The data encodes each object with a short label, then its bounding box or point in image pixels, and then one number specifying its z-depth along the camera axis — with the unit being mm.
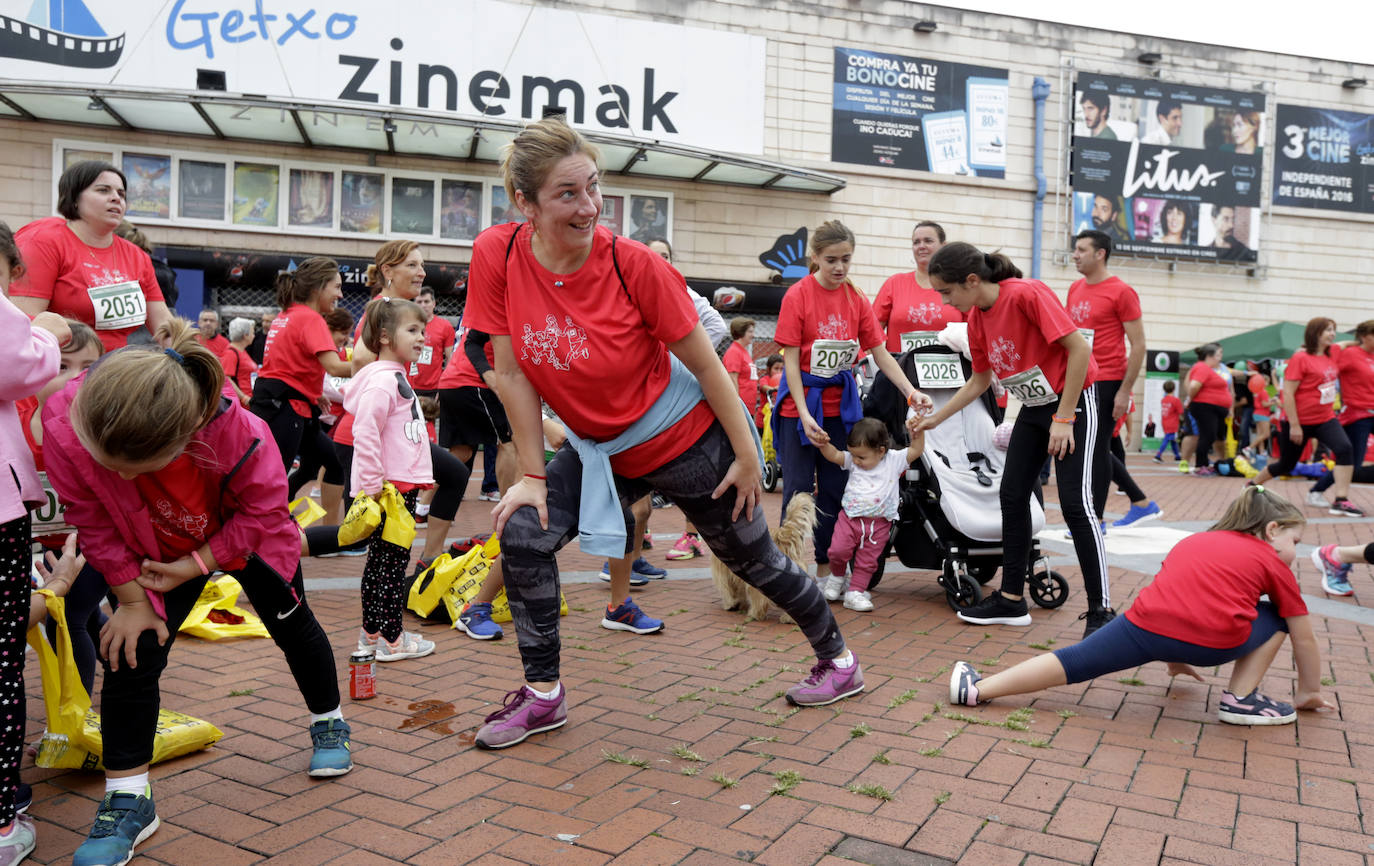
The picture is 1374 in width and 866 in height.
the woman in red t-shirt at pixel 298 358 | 6129
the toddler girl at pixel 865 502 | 5297
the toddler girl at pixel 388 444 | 4020
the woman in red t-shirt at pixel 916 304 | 6082
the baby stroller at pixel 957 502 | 5340
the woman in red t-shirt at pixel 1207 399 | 14242
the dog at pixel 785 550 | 5055
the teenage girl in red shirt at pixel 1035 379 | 4520
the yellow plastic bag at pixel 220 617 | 4570
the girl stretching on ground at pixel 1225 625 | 3449
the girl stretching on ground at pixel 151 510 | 2232
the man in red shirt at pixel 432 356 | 8039
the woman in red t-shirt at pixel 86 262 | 4289
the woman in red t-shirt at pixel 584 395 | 3000
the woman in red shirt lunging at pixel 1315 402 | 9195
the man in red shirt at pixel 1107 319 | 6070
